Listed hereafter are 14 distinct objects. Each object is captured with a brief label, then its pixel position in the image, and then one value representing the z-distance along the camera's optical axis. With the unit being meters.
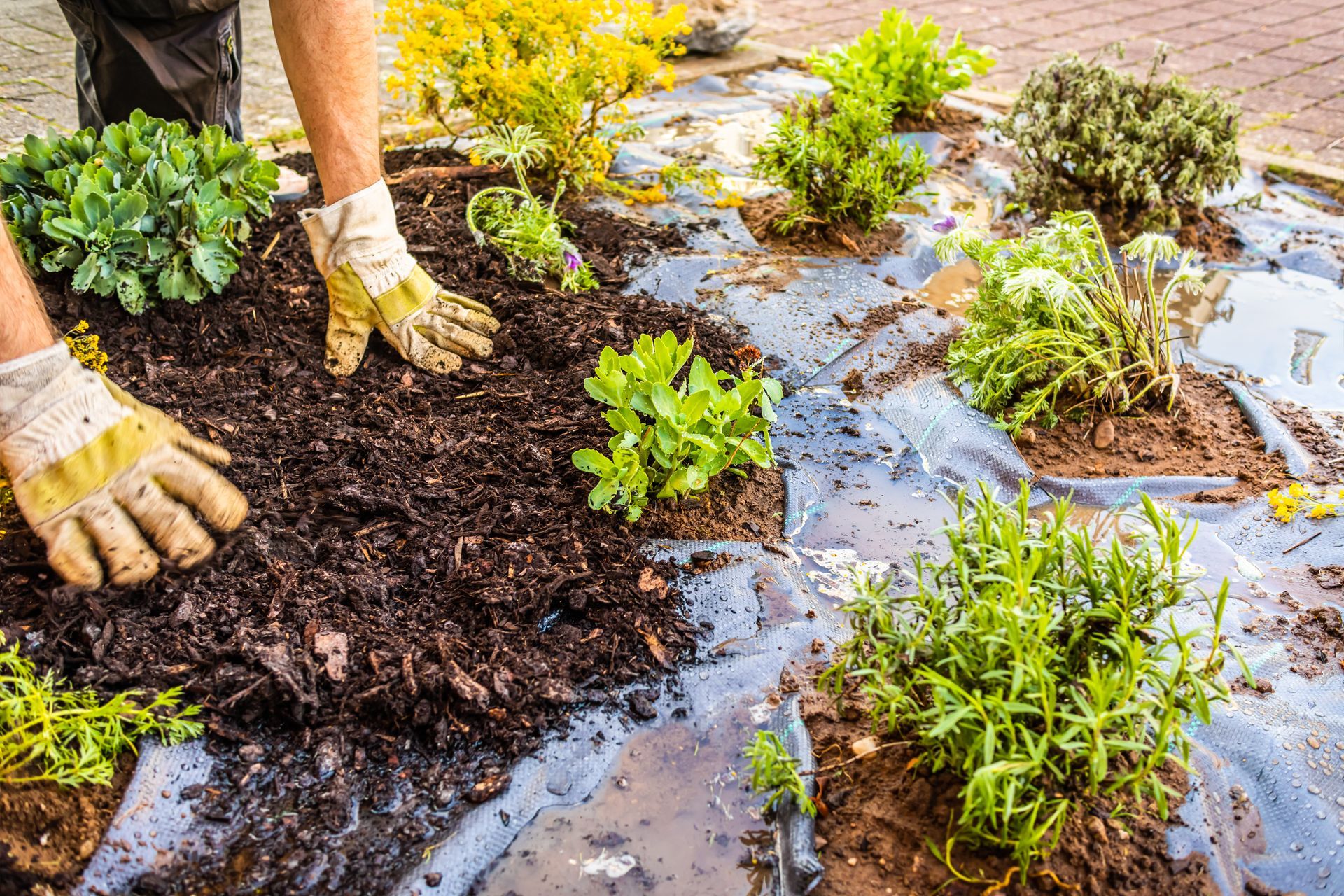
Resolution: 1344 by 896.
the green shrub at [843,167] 3.48
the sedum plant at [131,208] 2.65
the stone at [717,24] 5.66
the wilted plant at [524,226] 3.20
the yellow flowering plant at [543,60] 3.55
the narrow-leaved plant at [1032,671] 1.42
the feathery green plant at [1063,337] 2.62
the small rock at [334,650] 1.83
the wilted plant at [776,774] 1.61
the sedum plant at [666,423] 2.10
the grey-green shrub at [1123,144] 3.63
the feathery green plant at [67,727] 1.56
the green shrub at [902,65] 4.55
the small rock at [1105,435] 2.66
